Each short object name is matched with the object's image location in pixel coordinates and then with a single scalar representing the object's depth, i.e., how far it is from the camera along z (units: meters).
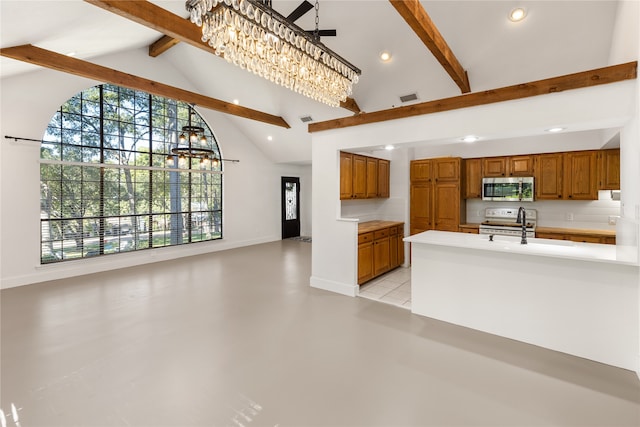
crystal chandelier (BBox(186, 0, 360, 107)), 2.02
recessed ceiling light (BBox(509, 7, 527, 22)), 3.53
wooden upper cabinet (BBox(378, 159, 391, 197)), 5.85
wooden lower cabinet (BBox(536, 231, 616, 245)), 4.50
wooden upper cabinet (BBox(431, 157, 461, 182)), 5.79
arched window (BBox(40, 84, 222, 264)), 5.42
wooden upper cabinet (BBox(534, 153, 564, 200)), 5.12
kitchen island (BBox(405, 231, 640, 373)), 2.59
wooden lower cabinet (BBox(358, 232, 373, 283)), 4.56
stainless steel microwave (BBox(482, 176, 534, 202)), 5.34
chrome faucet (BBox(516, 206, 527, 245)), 3.32
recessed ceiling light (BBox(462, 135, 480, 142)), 3.34
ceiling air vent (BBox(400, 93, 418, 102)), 5.19
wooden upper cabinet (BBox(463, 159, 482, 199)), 5.86
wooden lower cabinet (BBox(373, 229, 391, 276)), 5.02
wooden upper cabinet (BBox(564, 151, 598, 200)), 4.83
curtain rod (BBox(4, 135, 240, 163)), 4.74
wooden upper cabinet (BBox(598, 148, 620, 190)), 4.64
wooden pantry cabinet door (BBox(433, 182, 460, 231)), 5.80
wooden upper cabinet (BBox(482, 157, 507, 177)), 5.61
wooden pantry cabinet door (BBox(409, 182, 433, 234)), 6.05
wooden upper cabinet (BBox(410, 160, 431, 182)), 6.04
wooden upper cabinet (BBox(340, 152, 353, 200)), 4.77
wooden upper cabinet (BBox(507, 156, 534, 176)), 5.38
